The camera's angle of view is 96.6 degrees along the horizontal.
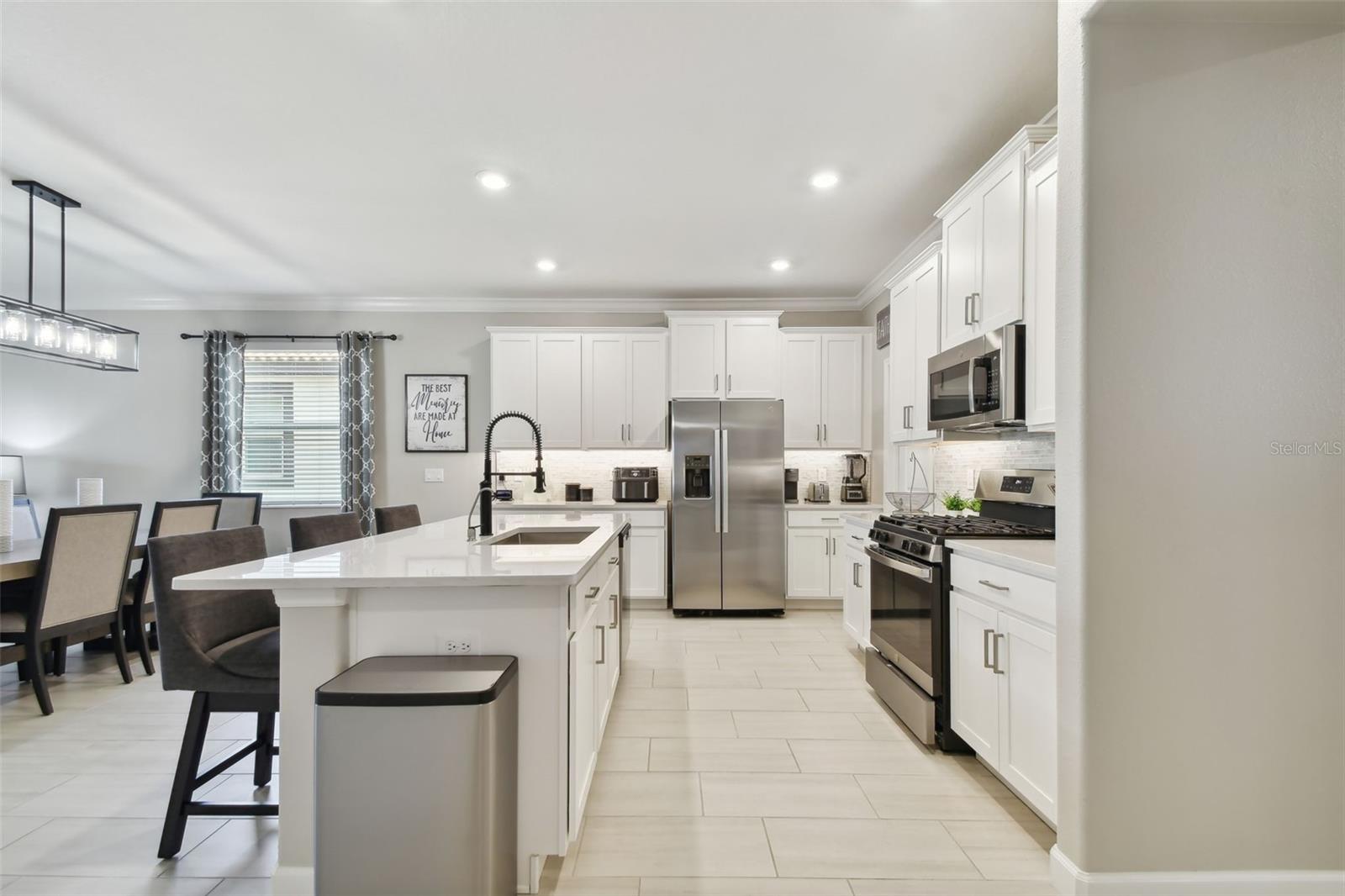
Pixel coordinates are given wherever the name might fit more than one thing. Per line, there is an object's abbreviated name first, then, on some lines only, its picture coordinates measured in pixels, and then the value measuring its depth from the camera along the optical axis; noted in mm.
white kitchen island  1573
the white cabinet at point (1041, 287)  2143
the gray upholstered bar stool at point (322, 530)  2420
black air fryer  5156
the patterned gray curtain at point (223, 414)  5219
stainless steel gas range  2447
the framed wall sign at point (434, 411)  5488
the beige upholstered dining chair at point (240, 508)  4336
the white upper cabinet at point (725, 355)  5117
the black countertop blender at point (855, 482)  5145
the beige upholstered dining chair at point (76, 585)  2867
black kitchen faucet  2395
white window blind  5422
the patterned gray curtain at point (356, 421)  5316
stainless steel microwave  2344
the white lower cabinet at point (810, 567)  4965
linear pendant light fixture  3096
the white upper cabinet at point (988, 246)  2340
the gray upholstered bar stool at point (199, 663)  1775
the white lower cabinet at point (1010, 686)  1809
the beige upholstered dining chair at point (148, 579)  3455
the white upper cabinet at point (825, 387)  5234
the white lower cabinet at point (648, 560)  4984
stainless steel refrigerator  4855
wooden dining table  2781
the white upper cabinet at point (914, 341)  3256
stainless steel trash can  1365
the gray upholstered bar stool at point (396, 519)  3098
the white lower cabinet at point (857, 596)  3473
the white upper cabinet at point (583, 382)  5234
